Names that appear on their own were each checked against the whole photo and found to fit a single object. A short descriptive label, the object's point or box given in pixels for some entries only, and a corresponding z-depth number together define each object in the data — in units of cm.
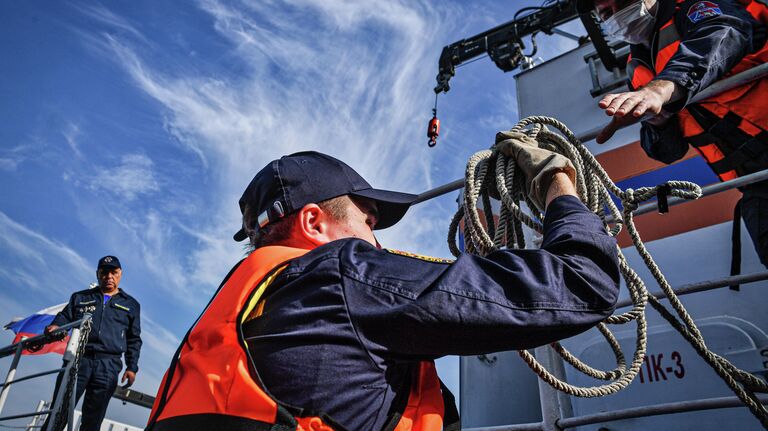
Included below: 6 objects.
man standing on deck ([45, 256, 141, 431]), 450
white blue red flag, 758
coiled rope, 155
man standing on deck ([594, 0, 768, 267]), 179
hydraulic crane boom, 768
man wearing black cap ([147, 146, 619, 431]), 103
